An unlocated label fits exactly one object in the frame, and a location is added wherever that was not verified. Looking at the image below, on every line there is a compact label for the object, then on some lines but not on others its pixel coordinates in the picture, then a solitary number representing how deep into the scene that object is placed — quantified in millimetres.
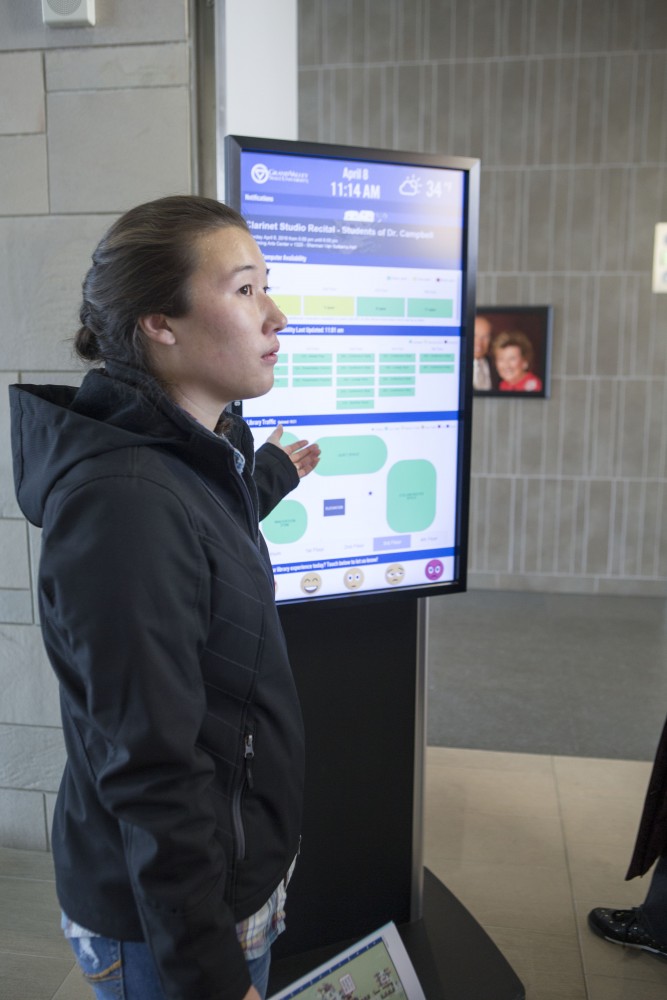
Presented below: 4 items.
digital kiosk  1834
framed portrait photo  5906
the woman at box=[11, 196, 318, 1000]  982
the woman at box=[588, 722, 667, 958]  2232
